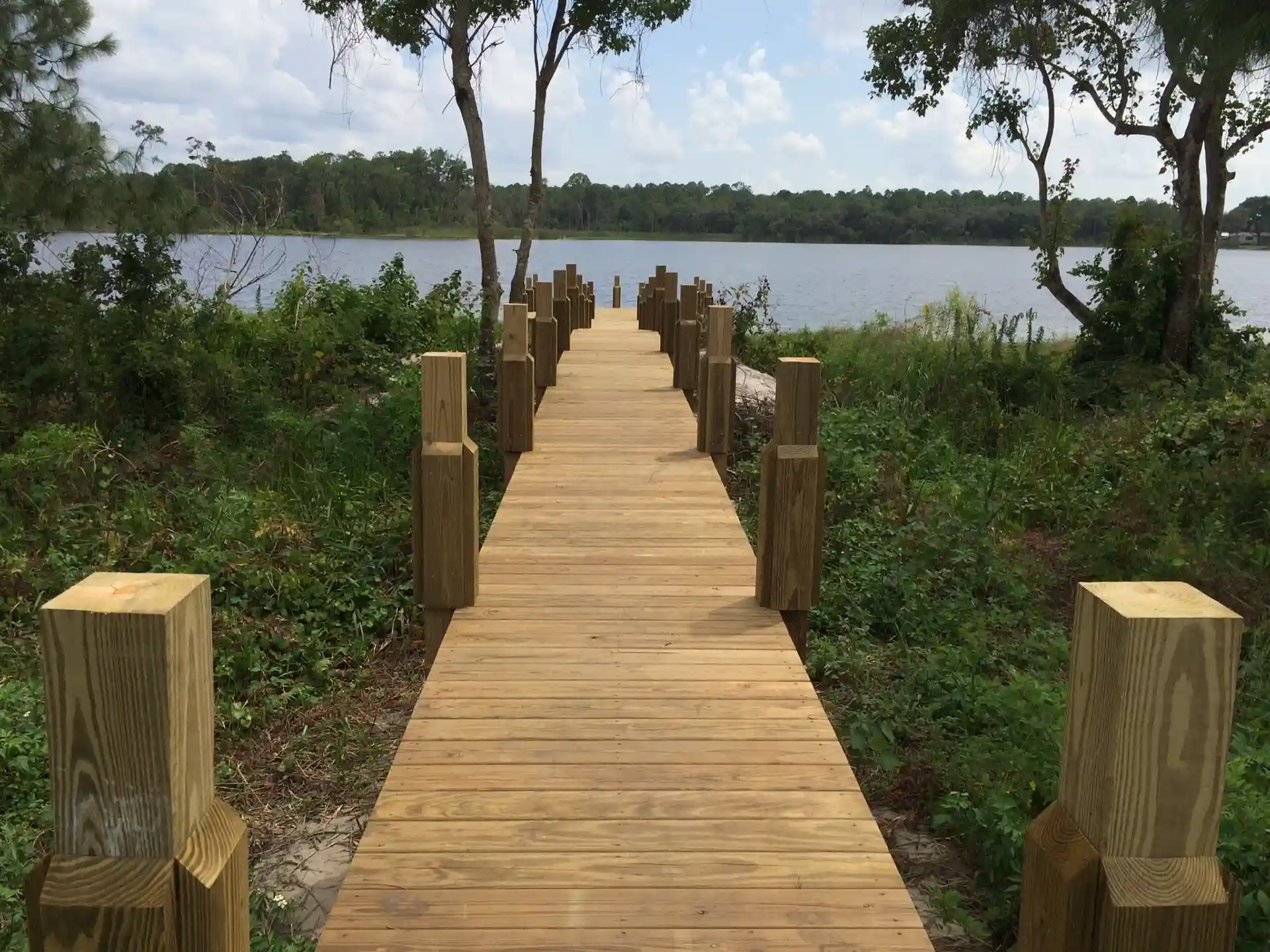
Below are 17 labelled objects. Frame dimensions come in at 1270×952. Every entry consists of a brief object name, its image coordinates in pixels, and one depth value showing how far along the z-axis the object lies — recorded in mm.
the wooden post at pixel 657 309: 15898
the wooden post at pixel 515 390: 7762
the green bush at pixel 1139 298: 13234
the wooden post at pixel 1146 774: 1371
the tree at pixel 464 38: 11430
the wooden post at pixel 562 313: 13734
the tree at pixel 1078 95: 13203
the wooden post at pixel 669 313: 13828
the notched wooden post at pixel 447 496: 4508
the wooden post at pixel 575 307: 17391
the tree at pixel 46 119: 10633
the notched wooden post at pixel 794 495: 4551
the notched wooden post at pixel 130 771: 1328
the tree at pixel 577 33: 13164
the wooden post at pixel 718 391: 7832
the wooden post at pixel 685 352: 10906
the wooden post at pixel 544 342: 10719
